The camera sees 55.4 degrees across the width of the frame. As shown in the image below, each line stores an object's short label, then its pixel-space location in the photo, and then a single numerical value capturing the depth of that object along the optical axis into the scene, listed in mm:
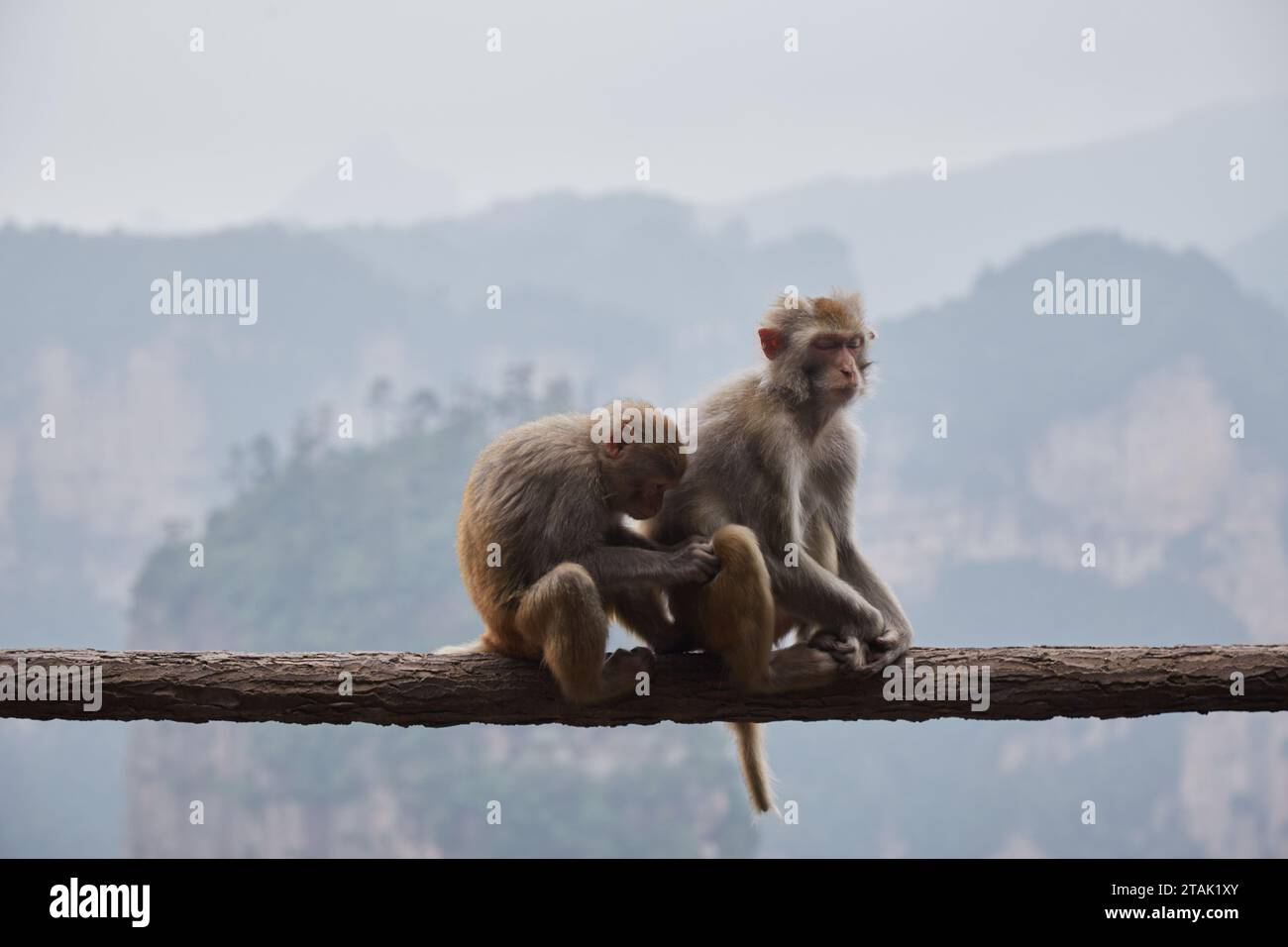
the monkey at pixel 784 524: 4941
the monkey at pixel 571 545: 4801
